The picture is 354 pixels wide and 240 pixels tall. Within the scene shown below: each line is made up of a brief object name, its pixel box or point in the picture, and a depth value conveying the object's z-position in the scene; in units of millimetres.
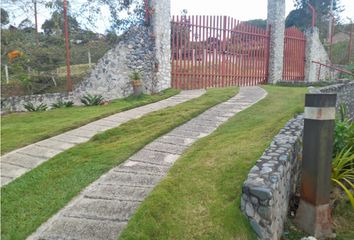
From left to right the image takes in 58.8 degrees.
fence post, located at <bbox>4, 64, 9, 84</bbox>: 7543
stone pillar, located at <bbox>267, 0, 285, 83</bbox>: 11484
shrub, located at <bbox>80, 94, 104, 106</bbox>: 7957
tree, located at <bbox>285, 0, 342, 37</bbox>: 23344
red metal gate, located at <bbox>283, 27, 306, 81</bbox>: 12422
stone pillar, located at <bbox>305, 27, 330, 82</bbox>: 13225
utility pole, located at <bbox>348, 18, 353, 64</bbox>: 15806
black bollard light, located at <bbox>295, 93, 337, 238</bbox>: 3258
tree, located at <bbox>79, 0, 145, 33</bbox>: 8709
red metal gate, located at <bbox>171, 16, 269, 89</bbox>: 9023
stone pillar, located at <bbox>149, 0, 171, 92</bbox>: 8477
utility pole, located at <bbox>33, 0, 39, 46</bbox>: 7855
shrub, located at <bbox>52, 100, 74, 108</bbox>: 7676
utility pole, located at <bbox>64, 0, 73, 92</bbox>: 7680
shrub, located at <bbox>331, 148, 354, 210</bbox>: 4038
